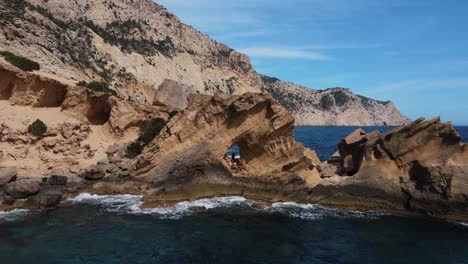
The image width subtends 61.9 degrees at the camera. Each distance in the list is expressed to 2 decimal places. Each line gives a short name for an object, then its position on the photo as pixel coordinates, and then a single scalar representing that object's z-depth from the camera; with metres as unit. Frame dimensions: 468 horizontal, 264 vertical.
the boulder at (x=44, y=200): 26.16
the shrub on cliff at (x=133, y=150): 33.62
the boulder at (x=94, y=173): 30.41
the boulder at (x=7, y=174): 27.36
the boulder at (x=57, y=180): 29.08
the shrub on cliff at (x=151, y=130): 34.88
